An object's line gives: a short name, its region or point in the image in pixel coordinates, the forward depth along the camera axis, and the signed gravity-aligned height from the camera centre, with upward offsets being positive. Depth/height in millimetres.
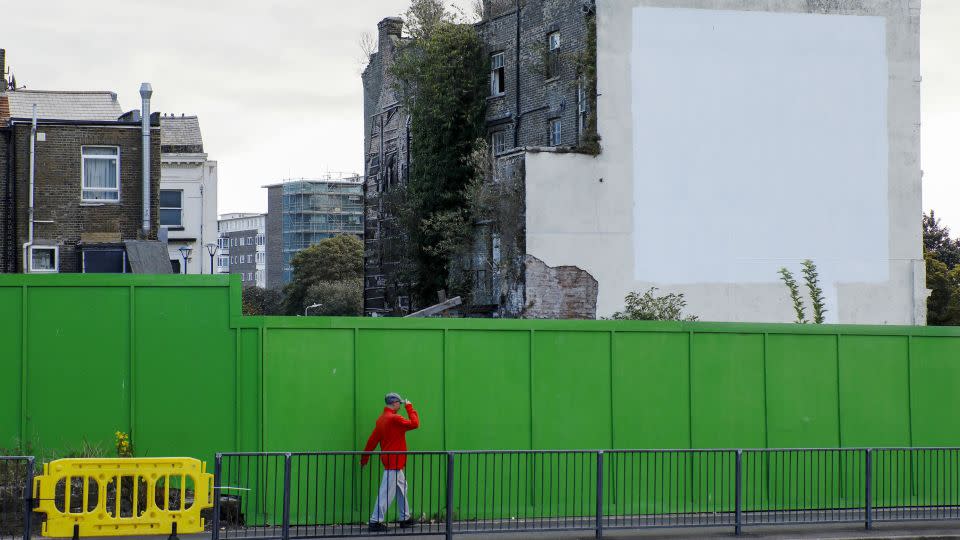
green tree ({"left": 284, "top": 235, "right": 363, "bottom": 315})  101375 +3244
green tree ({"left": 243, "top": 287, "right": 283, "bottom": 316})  107688 +492
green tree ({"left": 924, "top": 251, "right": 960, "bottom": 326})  62781 +328
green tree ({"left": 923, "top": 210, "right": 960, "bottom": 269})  73375 +3654
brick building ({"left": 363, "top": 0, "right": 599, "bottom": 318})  34125 +5975
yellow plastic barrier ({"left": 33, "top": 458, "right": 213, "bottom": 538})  13617 -2175
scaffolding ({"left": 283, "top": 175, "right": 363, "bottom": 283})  143875 +11177
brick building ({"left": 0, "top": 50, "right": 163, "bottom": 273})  38094 +3562
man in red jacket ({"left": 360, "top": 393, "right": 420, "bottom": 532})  15844 -1967
